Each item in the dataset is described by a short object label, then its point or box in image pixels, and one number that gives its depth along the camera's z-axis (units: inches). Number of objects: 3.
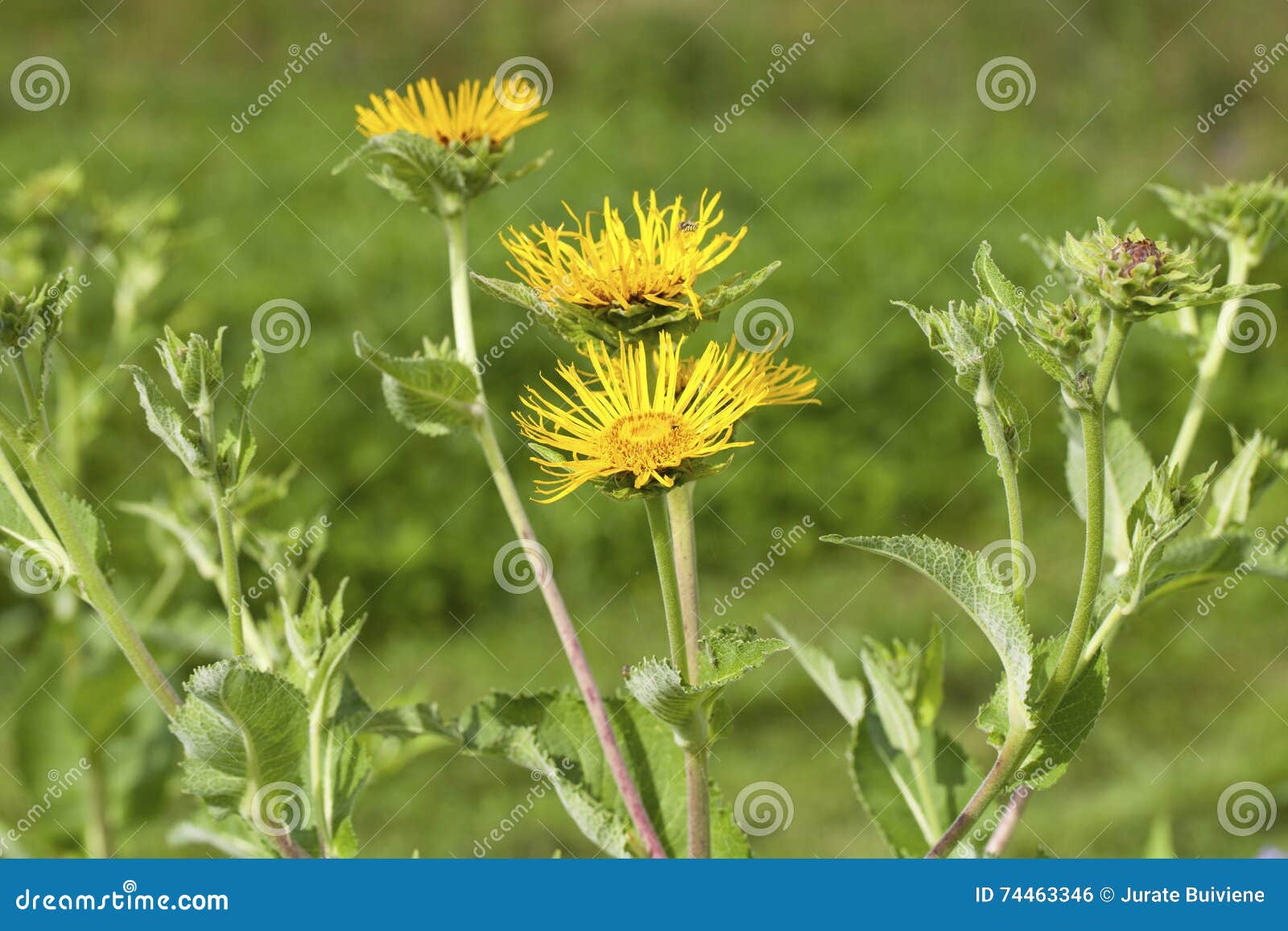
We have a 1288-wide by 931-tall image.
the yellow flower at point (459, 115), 74.0
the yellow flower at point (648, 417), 69.4
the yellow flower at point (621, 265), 70.2
